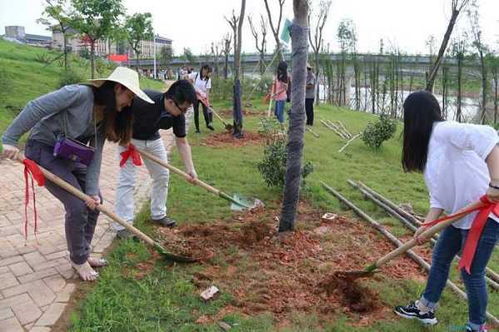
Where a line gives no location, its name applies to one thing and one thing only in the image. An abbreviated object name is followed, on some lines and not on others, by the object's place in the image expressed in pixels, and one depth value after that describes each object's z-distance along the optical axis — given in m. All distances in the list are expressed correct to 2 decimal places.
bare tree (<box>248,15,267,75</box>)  23.19
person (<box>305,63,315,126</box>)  11.50
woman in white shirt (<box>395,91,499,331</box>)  2.38
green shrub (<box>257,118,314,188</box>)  5.67
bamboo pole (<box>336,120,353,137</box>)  11.90
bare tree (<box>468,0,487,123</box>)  16.75
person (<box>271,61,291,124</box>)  10.25
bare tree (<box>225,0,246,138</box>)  9.77
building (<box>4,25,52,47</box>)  73.44
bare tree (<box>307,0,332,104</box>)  20.34
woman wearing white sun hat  2.87
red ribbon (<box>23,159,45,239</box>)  2.95
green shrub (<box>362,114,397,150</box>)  9.72
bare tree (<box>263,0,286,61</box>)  15.78
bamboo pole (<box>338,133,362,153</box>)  9.41
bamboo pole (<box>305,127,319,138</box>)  10.83
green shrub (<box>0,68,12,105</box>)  12.18
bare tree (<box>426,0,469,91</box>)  9.60
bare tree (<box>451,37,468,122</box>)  17.11
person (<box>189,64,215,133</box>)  10.95
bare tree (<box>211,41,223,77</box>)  27.16
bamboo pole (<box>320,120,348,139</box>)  11.29
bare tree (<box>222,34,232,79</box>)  22.67
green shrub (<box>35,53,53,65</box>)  22.87
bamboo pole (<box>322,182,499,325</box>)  3.37
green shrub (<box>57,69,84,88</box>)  13.55
